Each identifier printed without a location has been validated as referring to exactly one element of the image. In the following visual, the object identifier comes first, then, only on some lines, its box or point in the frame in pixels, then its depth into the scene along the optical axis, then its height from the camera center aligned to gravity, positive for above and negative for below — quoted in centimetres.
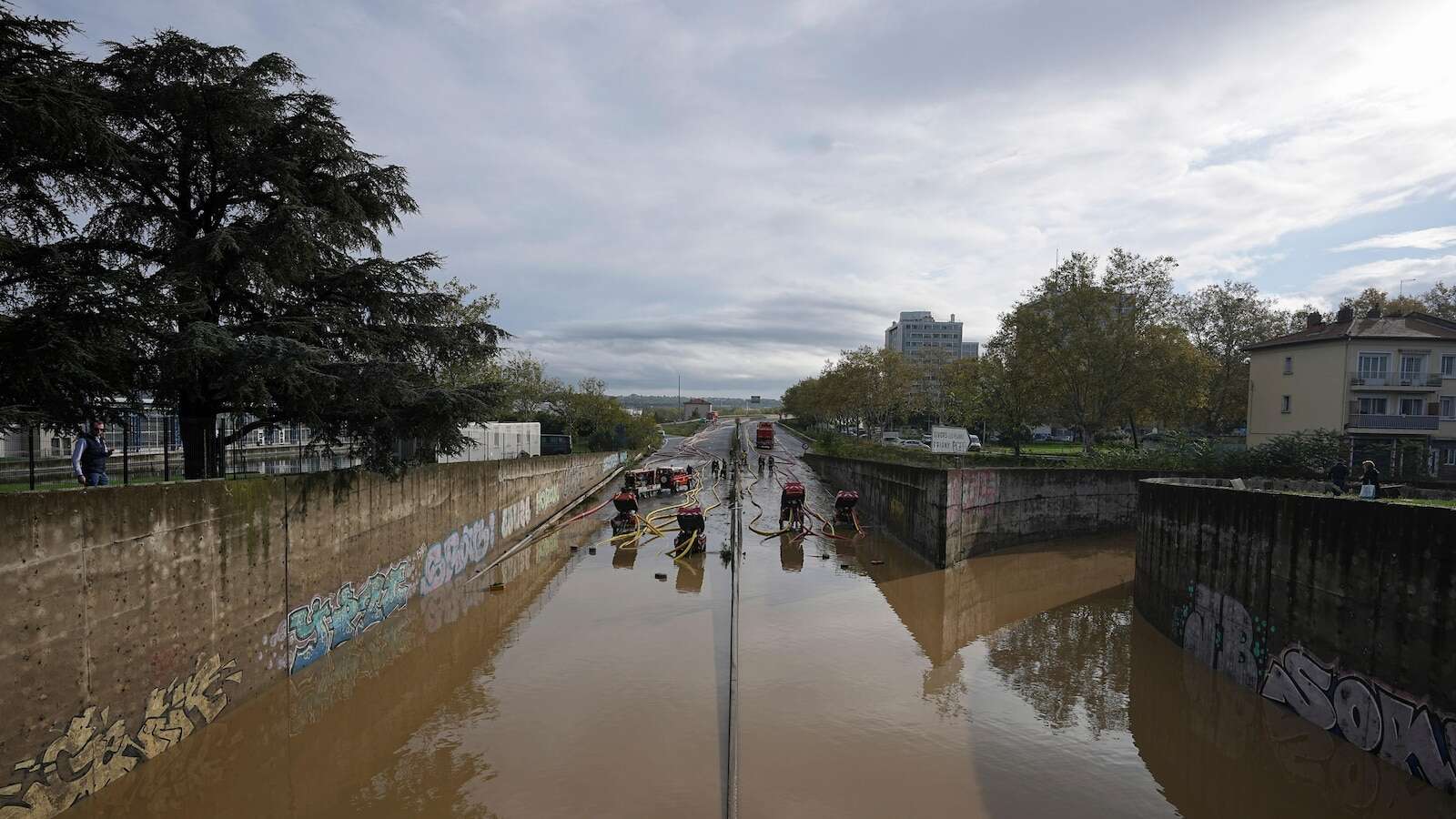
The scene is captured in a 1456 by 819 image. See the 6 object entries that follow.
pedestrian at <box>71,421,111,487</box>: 1130 -127
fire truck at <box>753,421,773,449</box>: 8594 -538
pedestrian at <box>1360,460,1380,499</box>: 1672 -179
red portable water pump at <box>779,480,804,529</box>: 3303 -507
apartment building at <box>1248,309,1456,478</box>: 3912 +130
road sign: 2647 -164
